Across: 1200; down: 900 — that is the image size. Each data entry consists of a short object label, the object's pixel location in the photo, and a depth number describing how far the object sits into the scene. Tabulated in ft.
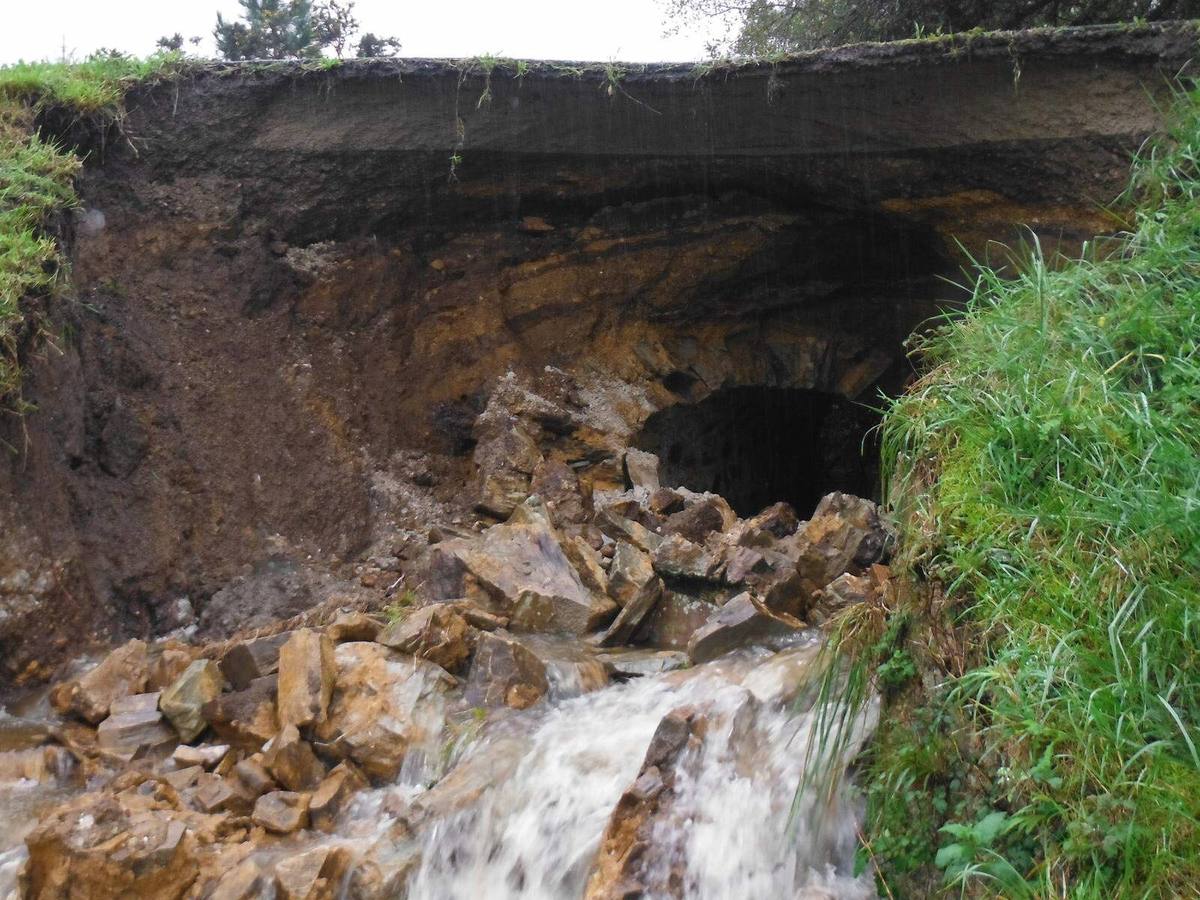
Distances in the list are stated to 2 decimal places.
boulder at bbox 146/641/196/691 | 12.68
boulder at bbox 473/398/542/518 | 18.89
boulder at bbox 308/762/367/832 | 10.37
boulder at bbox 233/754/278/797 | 10.59
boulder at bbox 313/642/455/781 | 11.27
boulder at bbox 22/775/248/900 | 8.96
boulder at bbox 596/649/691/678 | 12.94
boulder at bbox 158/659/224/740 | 11.73
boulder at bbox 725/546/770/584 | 14.96
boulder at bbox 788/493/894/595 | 14.89
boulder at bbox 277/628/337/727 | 11.34
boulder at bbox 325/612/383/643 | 12.91
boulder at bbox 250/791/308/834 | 10.10
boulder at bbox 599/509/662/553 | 16.55
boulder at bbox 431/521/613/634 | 14.40
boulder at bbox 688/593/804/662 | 12.75
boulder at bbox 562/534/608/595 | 15.19
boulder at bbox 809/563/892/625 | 13.75
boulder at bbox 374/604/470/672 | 12.48
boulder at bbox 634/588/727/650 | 14.49
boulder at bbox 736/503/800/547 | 16.07
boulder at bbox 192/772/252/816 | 10.37
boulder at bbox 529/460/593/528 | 18.11
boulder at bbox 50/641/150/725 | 12.20
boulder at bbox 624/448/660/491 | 20.22
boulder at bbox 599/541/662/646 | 14.29
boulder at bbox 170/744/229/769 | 11.18
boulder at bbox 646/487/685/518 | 18.37
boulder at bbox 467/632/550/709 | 12.03
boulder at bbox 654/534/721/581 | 15.23
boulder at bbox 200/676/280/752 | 11.35
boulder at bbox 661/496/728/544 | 17.16
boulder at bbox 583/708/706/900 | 8.42
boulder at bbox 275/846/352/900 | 8.91
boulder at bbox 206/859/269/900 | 8.87
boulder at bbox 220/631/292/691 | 12.41
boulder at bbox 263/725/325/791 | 10.73
